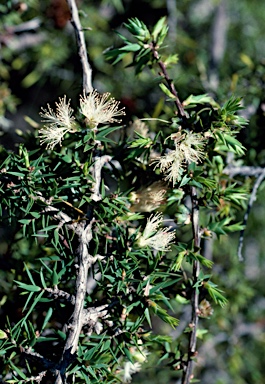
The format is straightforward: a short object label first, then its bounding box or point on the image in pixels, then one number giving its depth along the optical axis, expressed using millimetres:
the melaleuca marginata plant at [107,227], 889
